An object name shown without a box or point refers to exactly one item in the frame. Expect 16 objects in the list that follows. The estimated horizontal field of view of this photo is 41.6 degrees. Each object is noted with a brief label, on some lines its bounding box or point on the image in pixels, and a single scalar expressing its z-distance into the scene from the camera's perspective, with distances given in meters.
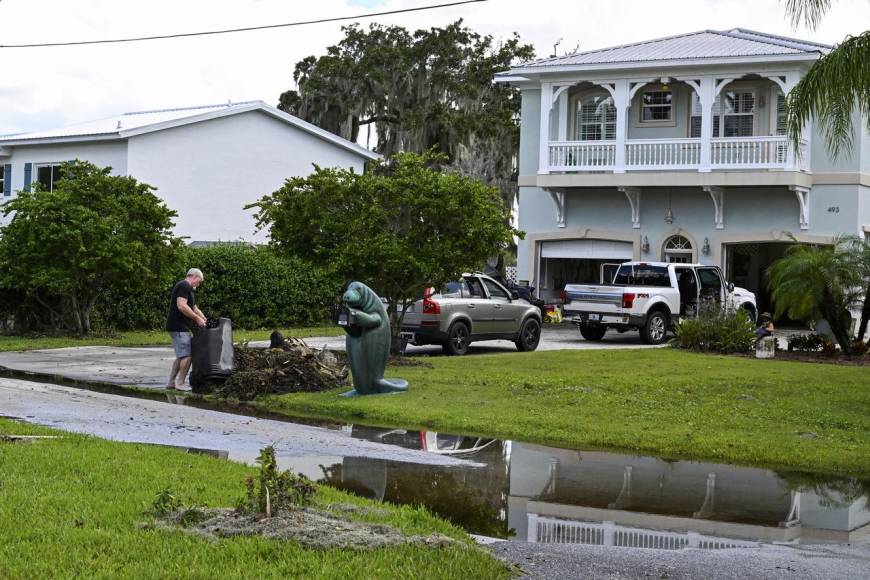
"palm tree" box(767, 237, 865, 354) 21.22
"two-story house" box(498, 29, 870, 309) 30.47
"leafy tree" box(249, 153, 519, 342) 18.73
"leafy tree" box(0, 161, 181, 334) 23.39
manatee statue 14.55
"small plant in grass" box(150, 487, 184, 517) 7.25
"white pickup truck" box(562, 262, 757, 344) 25.80
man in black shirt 15.31
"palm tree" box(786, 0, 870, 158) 14.39
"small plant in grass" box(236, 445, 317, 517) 7.20
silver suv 21.53
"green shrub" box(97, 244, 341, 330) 26.08
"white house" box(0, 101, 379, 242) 33.41
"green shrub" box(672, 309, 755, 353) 22.64
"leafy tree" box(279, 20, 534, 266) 45.72
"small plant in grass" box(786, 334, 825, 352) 22.59
